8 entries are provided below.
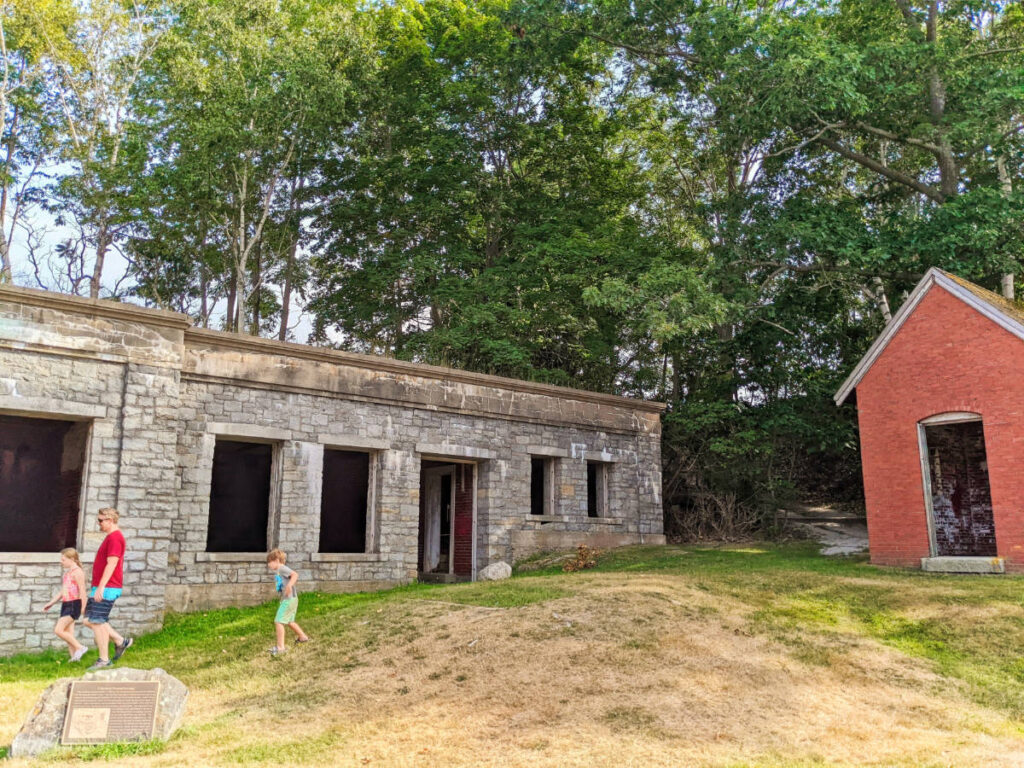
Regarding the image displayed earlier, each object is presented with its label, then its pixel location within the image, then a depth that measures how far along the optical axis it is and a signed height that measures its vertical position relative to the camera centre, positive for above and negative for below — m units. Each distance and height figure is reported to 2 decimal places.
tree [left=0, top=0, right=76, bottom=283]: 23.55 +12.44
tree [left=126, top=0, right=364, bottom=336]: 21.70 +11.02
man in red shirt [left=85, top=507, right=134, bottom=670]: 9.46 -0.78
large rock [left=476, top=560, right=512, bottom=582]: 16.00 -1.07
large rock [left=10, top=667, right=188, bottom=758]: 6.41 -1.59
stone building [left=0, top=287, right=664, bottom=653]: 11.73 +1.08
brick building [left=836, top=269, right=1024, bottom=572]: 14.14 +2.08
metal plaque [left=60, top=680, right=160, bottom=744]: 6.53 -1.58
